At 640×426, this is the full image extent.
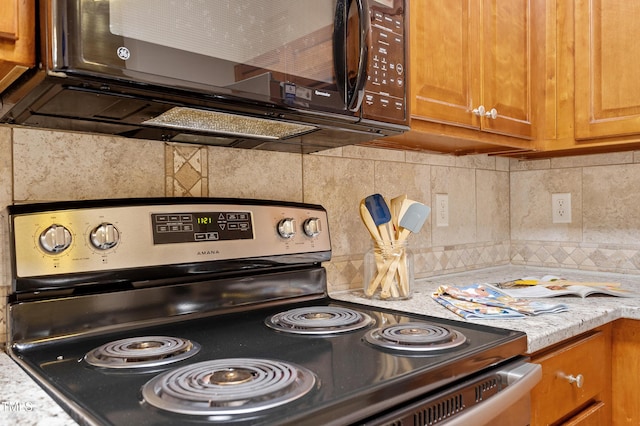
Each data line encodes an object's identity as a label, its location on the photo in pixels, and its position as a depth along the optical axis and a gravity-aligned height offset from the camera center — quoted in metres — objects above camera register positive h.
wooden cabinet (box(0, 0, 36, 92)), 0.67 +0.25
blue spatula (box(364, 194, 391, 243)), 1.30 -0.01
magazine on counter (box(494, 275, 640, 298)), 1.40 -0.23
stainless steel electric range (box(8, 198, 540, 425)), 0.63 -0.22
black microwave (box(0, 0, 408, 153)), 0.69 +0.23
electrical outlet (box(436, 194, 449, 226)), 1.78 +0.00
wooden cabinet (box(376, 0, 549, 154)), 1.30 +0.39
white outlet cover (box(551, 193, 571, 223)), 1.94 +0.00
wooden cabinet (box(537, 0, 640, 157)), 1.51 +0.40
